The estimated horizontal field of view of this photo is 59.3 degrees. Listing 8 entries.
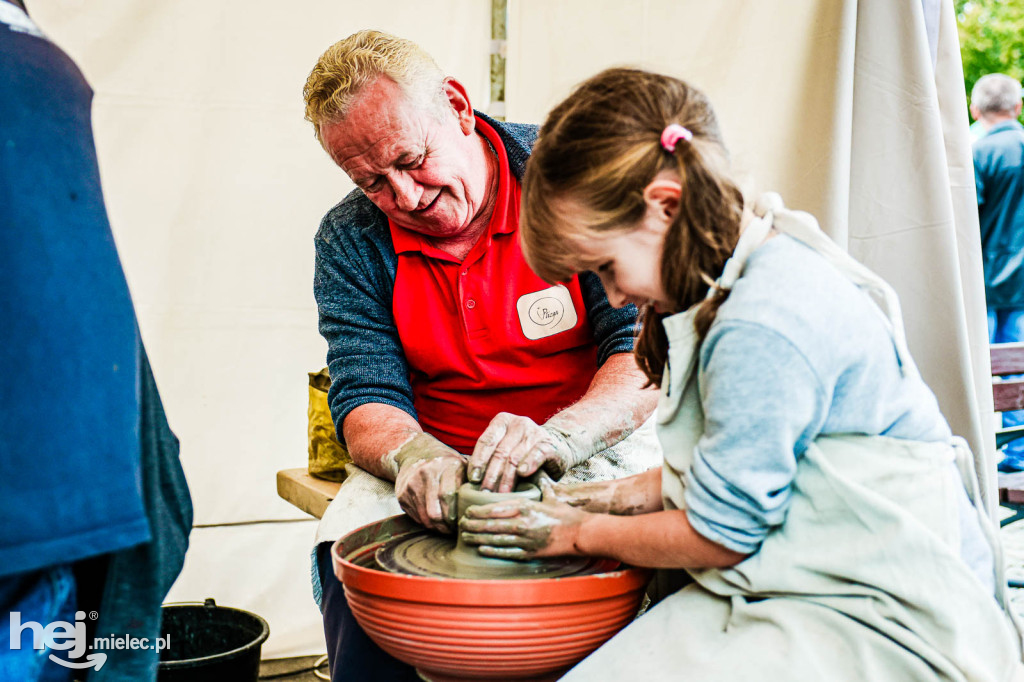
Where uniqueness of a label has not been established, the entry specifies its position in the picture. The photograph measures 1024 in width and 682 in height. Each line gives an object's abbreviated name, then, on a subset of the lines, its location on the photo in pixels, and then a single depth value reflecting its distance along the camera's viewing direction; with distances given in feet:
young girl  3.90
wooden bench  9.44
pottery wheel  4.64
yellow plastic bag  8.55
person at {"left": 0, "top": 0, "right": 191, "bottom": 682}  3.11
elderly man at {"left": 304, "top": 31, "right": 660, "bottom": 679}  6.17
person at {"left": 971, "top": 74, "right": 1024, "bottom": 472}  16.42
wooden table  7.84
